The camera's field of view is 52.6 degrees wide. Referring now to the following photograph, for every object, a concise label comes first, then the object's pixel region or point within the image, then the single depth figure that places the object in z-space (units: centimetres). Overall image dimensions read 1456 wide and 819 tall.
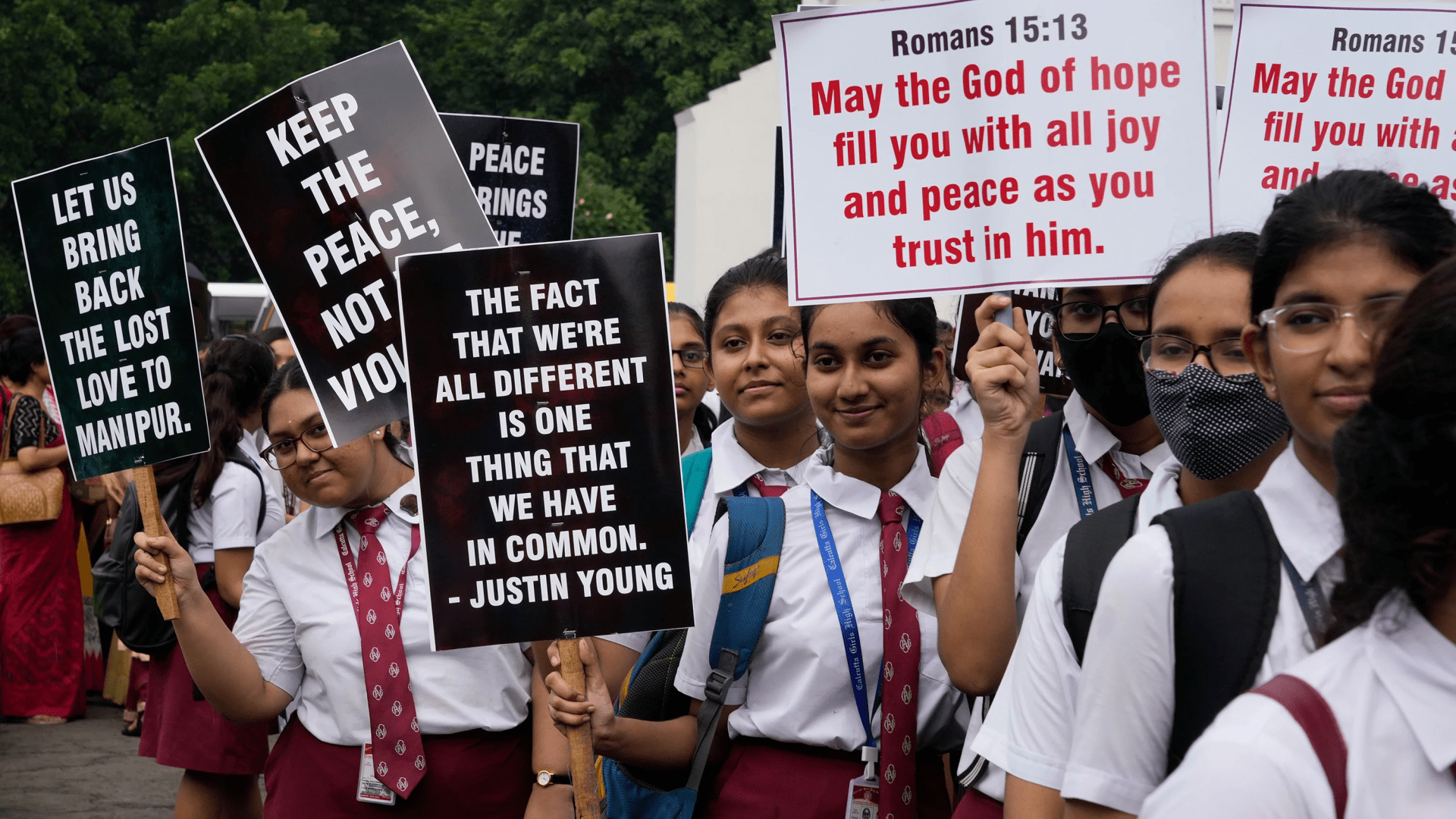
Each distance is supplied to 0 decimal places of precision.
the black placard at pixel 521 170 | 562
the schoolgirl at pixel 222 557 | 532
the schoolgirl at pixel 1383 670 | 132
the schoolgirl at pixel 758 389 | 401
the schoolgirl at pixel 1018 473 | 259
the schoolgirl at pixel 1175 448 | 209
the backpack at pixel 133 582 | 576
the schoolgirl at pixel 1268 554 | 174
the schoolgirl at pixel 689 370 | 560
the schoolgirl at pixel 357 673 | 359
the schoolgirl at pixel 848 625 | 299
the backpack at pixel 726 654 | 308
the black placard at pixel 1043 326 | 379
